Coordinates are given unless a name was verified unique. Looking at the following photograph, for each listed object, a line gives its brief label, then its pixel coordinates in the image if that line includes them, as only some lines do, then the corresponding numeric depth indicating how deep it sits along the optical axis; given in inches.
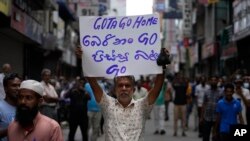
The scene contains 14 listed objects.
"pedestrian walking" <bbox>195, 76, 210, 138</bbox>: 706.2
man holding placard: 242.5
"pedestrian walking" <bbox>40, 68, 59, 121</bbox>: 446.0
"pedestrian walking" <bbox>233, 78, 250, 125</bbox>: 427.8
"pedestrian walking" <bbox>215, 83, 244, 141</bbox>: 417.1
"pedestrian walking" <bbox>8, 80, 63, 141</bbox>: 199.8
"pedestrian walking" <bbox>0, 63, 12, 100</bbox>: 441.7
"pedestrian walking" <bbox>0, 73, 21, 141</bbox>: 239.3
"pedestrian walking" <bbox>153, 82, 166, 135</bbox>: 716.7
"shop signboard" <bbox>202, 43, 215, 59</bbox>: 1569.9
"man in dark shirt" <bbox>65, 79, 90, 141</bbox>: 547.8
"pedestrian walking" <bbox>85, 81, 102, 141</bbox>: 546.0
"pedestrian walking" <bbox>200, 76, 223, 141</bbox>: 498.9
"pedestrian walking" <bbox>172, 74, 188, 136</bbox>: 712.2
